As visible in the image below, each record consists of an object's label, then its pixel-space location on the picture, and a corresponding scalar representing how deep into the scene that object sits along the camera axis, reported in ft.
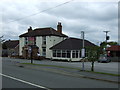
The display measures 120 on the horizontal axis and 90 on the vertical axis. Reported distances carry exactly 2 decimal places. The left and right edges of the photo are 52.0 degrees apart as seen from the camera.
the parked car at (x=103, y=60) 88.80
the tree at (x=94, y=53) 39.13
